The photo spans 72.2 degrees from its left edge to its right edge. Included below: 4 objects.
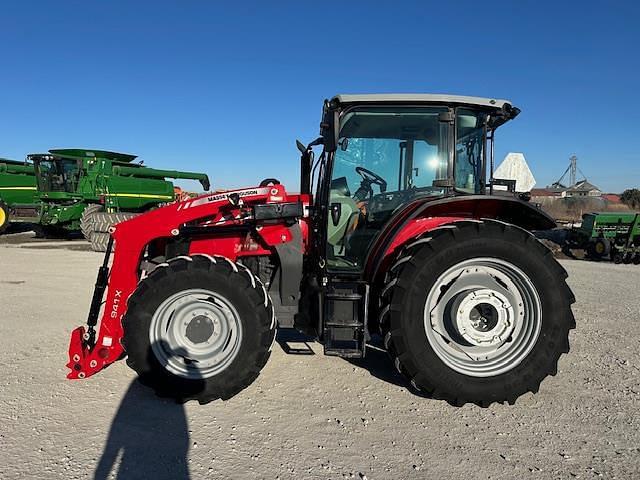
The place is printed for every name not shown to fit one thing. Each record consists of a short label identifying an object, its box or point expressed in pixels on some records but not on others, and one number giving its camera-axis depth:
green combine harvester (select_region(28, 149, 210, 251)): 14.49
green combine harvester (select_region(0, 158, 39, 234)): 15.91
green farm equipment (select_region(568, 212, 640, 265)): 11.93
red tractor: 3.07
